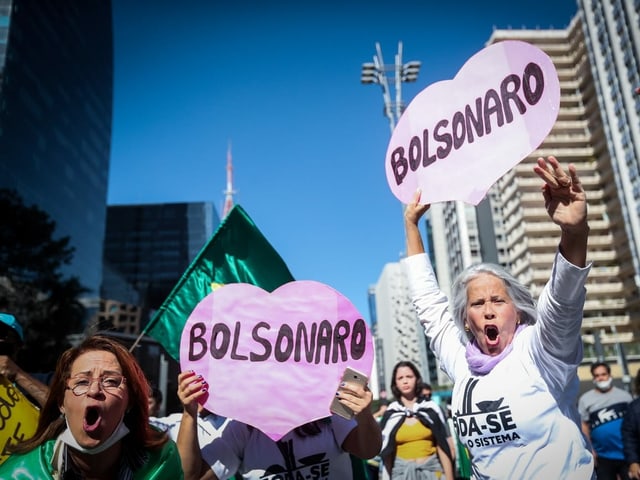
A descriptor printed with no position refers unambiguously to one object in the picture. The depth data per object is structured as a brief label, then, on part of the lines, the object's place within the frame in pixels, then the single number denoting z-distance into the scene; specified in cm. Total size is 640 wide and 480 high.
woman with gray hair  173
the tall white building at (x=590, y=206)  5441
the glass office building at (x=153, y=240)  10131
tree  2552
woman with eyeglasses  176
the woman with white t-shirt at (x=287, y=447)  234
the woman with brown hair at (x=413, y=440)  461
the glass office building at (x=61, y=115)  4462
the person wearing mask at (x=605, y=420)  551
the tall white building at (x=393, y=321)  9656
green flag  414
